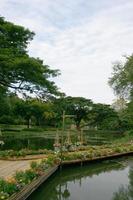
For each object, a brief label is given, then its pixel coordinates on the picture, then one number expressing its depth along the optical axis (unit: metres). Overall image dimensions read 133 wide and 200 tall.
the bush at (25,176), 6.03
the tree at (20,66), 9.91
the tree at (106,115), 34.11
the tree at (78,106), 34.28
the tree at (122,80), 21.45
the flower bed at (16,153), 9.79
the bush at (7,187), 5.19
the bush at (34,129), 31.81
